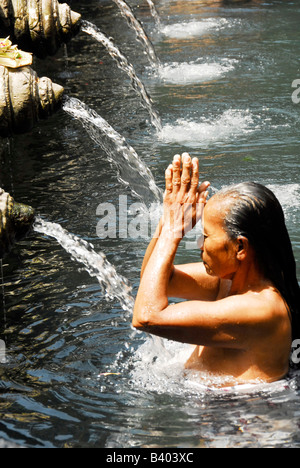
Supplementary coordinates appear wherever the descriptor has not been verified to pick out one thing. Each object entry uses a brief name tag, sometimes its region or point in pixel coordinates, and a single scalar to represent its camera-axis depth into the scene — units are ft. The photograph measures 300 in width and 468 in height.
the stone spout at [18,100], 21.18
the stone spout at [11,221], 15.94
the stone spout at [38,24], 27.40
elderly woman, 11.34
